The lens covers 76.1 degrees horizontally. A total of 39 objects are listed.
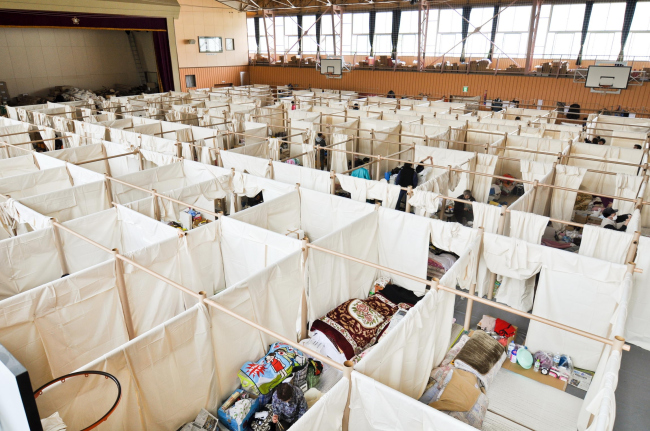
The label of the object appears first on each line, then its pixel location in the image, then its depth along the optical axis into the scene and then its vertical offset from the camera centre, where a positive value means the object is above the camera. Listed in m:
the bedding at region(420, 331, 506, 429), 4.99 -3.80
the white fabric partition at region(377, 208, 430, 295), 6.84 -2.74
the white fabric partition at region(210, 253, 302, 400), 4.82 -2.88
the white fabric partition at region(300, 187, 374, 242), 7.47 -2.45
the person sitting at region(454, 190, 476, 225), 9.91 -3.30
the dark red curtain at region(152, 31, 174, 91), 26.20 +0.91
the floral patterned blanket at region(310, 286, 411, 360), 5.96 -3.61
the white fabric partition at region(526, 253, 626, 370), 5.51 -3.06
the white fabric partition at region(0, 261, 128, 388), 4.58 -2.78
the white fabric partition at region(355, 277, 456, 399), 4.07 -2.82
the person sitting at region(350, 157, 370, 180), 11.08 -2.54
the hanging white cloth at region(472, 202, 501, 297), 6.84 -2.48
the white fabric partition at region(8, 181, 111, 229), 7.38 -2.23
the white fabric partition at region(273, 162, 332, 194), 8.86 -2.14
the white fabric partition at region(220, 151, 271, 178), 9.62 -2.04
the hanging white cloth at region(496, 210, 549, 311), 6.82 -3.24
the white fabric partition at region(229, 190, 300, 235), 7.05 -2.41
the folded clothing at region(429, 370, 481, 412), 4.98 -3.78
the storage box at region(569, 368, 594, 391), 5.77 -4.11
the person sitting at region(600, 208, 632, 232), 8.44 -3.01
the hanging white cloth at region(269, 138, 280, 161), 11.77 -2.04
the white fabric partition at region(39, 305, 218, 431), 3.68 -2.86
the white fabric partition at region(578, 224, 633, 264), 6.21 -2.51
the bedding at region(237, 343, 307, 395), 5.04 -3.52
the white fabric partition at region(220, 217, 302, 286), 6.06 -2.50
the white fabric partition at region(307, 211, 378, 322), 6.10 -2.90
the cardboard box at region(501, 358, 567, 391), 5.75 -4.12
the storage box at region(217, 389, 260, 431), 4.69 -3.75
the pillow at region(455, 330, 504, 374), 5.76 -3.81
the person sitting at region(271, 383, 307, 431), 4.68 -3.58
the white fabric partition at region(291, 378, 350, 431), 3.28 -2.65
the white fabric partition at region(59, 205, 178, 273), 6.49 -2.45
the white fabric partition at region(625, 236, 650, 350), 5.96 -3.32
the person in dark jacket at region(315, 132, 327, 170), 13.84 -2.55
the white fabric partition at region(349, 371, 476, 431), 3.33 -2.70
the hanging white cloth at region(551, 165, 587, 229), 9.45 -2.65
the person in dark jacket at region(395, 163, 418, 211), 10.43 -2.51
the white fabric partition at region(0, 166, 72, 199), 8.23 -2.09
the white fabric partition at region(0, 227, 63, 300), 5.93 -2.61
